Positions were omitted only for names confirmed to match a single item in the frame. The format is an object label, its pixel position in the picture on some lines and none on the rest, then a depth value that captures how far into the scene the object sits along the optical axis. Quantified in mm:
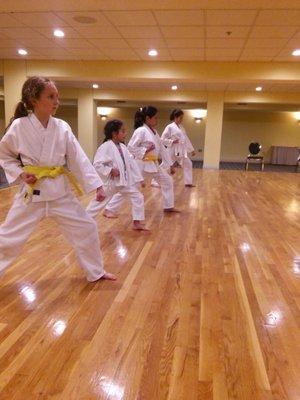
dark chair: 12664
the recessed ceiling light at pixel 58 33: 5874
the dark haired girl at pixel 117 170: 3588
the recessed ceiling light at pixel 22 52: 7280
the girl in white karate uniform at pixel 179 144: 6176
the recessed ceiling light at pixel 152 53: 6967
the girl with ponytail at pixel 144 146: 4262
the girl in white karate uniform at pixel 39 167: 1997
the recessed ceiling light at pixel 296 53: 6669
